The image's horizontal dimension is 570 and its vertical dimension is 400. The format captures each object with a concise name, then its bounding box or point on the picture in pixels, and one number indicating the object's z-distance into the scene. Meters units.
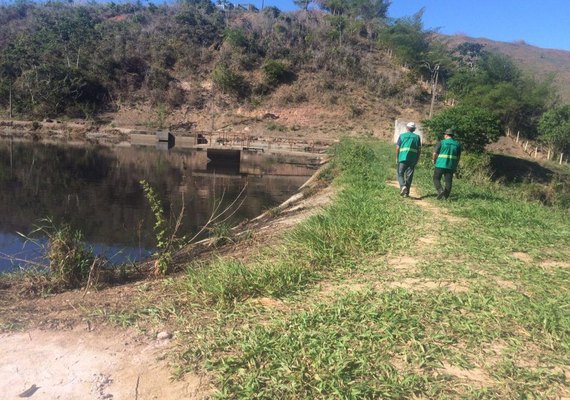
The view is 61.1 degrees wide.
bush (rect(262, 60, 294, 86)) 57.03
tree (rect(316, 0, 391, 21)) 82.50
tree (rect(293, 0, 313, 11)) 87.31
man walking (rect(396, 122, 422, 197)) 9.66
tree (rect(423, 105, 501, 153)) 23.36
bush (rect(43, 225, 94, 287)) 6.00
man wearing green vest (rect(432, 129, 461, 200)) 9.45
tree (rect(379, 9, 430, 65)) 64.69
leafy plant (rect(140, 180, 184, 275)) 6.36
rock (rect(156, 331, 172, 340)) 3.89
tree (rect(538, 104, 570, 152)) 43.12
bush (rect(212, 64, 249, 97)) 55.91
